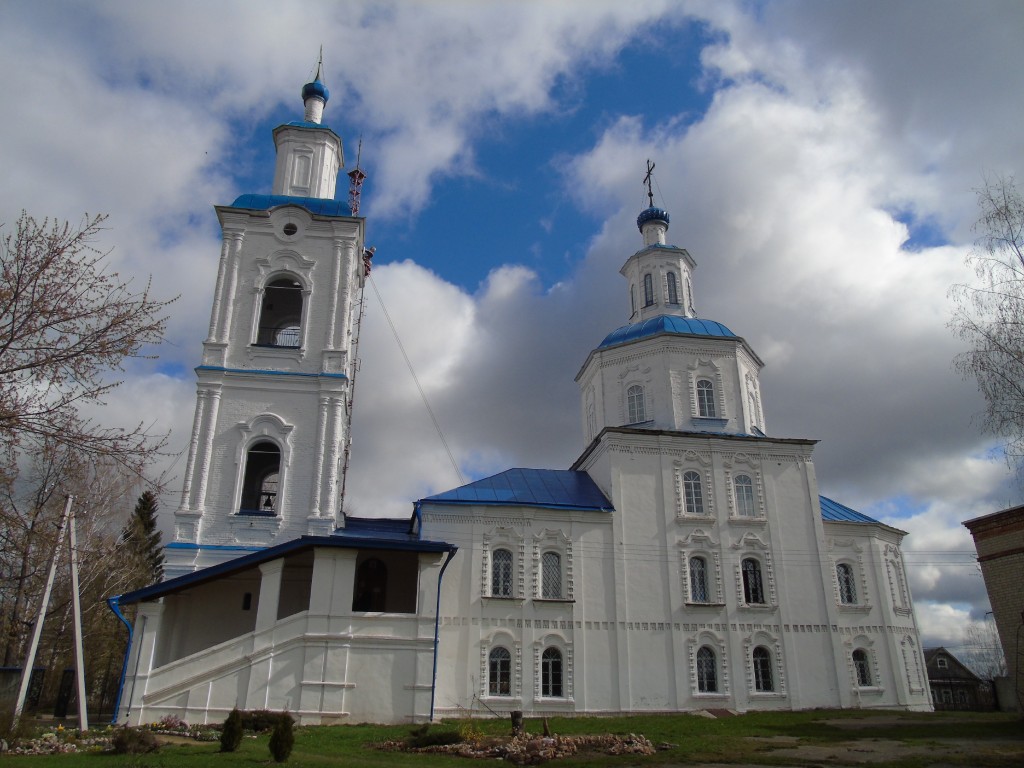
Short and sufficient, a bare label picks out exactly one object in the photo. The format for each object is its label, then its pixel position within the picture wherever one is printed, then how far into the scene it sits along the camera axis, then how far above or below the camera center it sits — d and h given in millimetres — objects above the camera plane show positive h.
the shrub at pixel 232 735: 11898 -613
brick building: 14930 +2242
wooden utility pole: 13531 +994
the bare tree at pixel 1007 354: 13523 +5655
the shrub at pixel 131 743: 11344 -700
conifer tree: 31977 +6569
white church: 18172 +3544
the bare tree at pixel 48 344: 9195 +3980
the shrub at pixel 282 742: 10852 -651
